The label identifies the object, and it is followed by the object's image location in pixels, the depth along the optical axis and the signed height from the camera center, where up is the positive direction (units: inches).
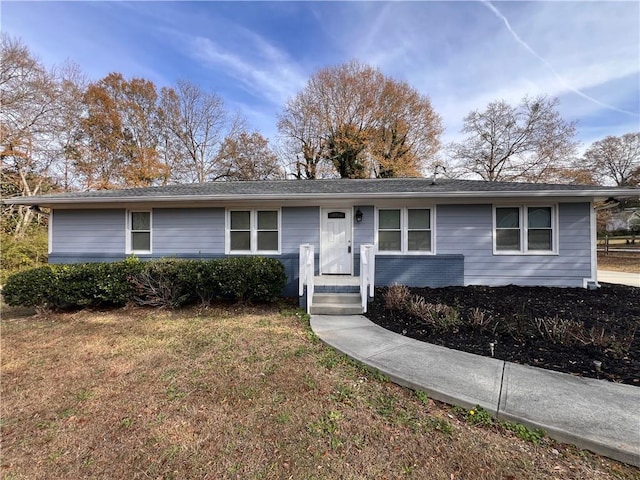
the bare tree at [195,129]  880.3 +351.9
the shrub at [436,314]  188.5 -49.0
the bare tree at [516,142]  844.0 +308.3
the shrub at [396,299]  229.7 -45.3
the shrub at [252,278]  255.4 -31.4
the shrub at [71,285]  248.4 -37.6
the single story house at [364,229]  297.4 +15.1
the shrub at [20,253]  454.0 -18.0
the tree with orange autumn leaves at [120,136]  724.7 +283.2
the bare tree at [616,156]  1036.5 +313.2
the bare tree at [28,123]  523.5 +233.3
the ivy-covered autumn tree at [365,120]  892.6 +382.7
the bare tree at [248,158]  926.4 +271.8
